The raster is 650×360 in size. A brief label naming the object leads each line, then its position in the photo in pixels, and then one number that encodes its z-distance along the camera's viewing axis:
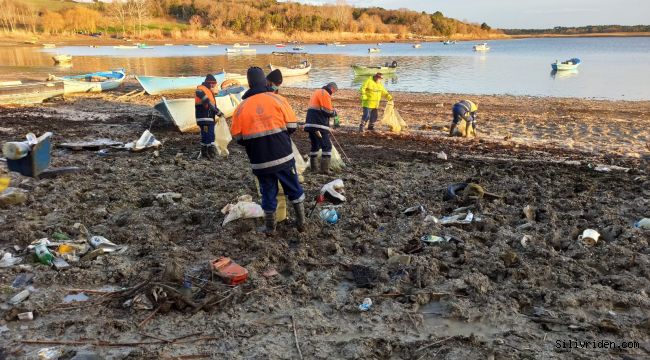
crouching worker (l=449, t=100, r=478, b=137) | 11.24
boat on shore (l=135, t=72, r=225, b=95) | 18.80
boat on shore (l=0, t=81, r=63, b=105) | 15.29
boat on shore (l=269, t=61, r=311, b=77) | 28.88
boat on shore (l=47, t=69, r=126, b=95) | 18.06
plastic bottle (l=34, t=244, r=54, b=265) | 4.42
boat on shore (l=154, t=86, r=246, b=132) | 11.00
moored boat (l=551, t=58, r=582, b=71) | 32.53
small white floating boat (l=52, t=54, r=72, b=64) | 32.53
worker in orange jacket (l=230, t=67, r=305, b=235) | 4.93
